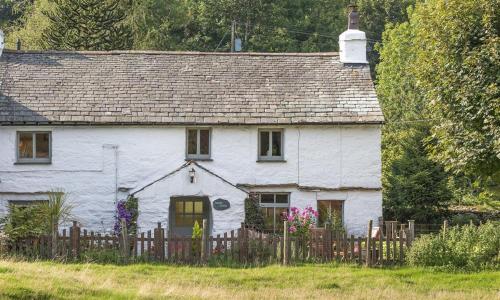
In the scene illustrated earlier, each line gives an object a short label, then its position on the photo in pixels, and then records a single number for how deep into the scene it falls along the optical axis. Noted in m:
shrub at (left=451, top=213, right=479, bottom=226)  31.22
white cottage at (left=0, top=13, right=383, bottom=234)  27.48
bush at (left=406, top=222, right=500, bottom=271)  20.84
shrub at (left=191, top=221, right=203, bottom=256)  21.83
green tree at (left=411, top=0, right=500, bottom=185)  22.19
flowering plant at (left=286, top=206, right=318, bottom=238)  24.70
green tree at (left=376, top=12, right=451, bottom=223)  31.88
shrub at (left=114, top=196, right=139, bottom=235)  26.38
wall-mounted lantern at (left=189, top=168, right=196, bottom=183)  26.75
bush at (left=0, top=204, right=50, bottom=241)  22.19
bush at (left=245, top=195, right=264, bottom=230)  26.69
